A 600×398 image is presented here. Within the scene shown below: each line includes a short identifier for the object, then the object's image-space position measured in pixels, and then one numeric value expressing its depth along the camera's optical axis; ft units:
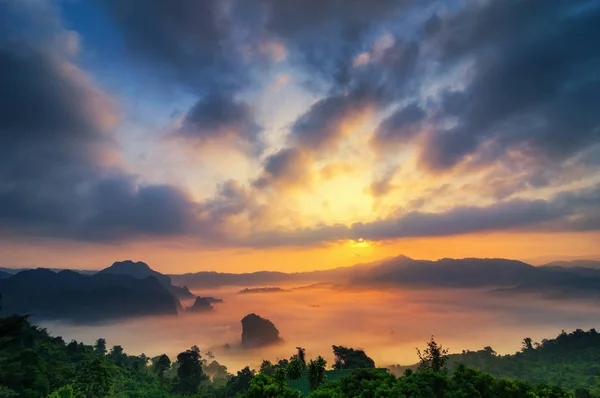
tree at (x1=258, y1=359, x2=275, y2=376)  339.30
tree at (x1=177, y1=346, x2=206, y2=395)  382.83
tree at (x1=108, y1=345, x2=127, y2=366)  434.06
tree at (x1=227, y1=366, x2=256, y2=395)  353.51
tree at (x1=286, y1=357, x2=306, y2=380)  189.47
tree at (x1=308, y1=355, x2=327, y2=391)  190.39
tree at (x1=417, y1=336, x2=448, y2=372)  219.61
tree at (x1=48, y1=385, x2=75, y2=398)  210.06
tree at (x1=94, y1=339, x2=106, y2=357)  494.01
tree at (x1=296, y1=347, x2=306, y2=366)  329.68
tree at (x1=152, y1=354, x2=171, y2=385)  405.53
